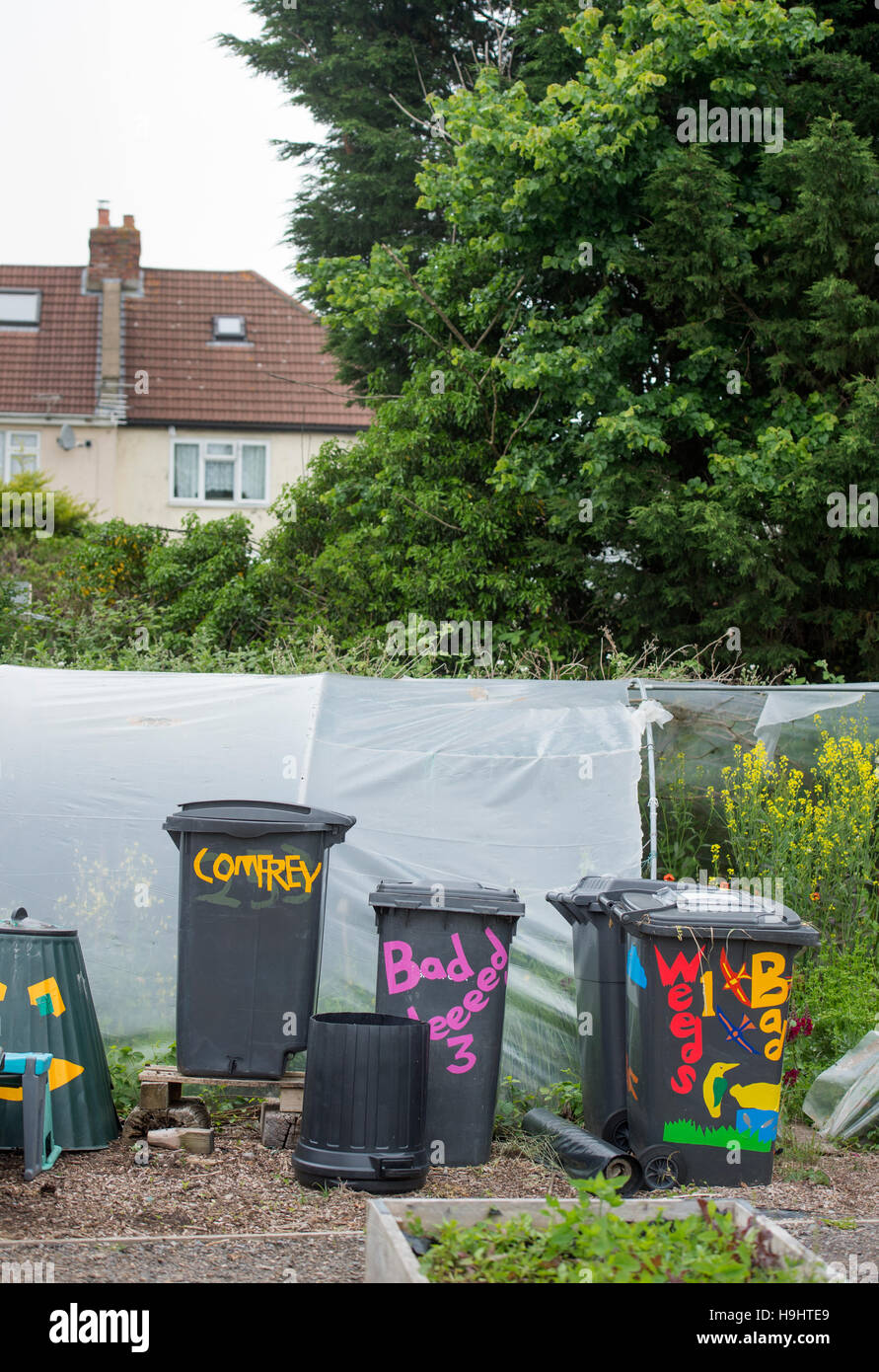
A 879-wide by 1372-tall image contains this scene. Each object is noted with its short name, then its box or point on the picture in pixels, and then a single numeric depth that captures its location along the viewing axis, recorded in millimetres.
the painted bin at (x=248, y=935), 5277
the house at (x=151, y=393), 22391
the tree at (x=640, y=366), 9812
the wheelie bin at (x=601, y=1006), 5285
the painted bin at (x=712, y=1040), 4820
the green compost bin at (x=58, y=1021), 5059
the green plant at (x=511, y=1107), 5589
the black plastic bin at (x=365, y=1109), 4742
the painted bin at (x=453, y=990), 5121
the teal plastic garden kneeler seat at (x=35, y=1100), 4660
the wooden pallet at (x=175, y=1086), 5242
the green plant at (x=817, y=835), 6750
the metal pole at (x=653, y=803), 6332
